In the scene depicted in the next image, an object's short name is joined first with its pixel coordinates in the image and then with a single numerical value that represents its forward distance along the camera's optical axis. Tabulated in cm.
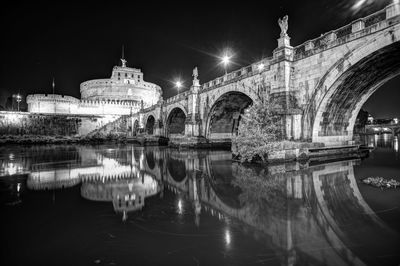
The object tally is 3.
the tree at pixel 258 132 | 1201
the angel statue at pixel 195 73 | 2689
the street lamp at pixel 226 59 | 2413
